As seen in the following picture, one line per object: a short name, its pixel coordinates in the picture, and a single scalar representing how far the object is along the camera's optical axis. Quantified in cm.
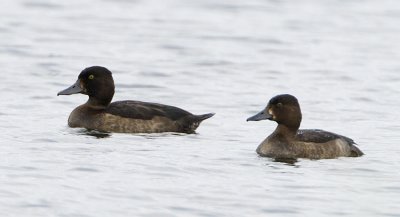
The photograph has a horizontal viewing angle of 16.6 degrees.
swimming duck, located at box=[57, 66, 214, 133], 1758
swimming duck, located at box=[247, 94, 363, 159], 1594
